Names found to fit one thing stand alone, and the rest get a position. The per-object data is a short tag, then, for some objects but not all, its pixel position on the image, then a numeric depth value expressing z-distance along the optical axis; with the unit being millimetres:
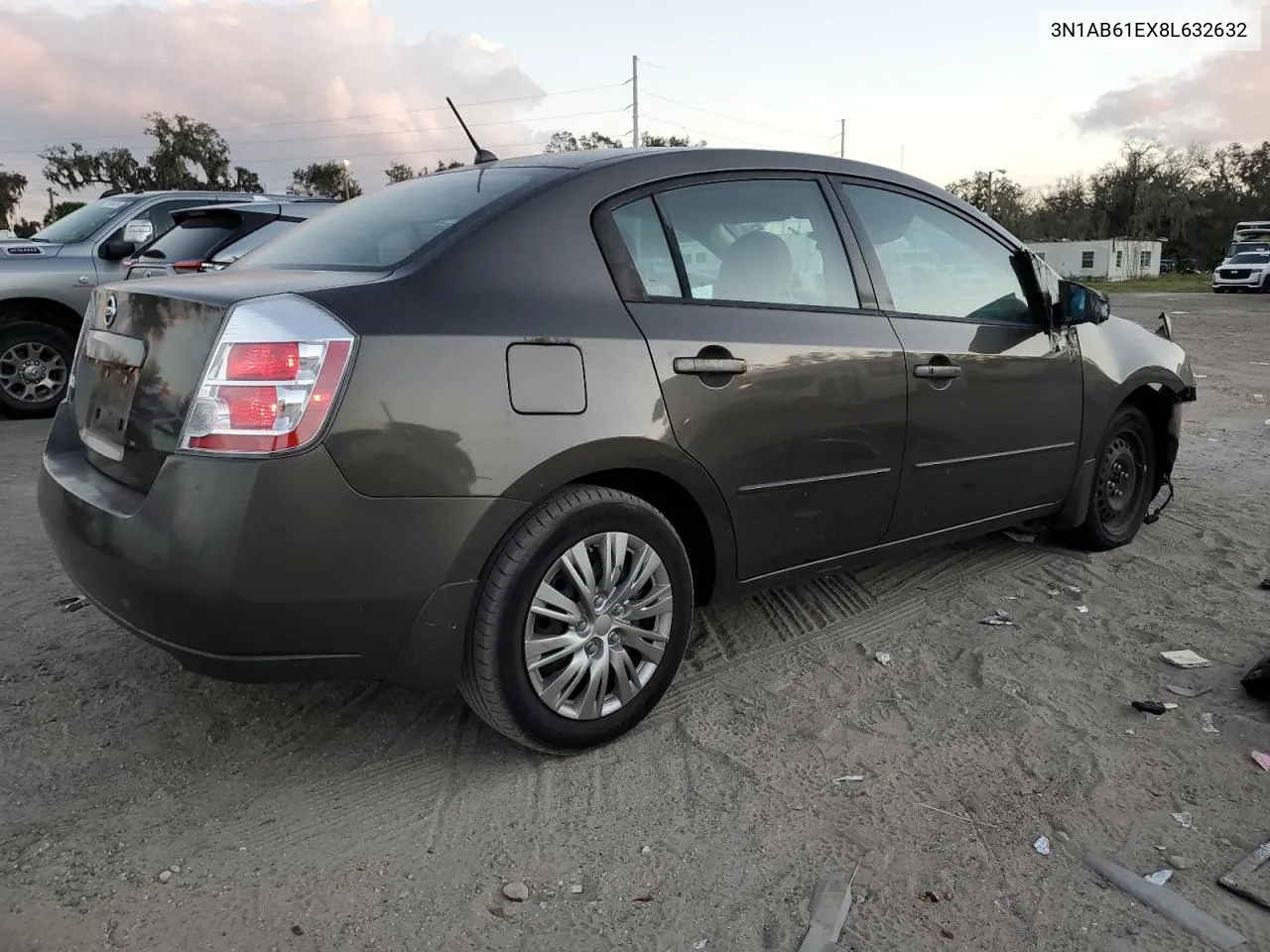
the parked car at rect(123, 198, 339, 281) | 7566
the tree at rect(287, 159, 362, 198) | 66000
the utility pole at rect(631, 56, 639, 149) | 63562
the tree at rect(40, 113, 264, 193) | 62219
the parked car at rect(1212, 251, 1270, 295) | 34656
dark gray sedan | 2246
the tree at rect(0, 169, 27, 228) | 73625
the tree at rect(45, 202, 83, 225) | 59681
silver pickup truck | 8055
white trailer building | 62938
